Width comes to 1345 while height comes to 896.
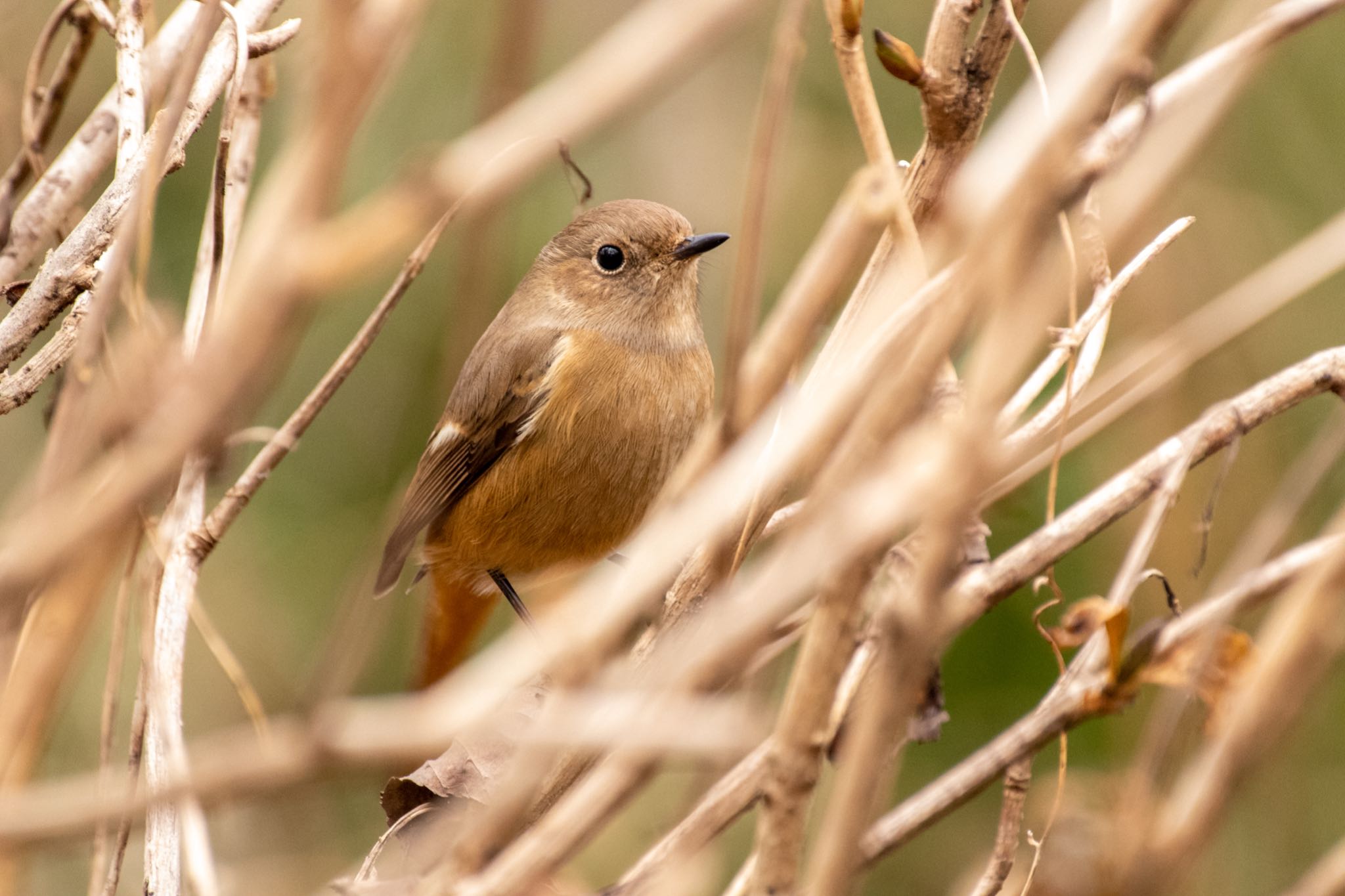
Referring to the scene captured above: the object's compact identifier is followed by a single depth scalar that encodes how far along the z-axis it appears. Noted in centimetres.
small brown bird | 437
